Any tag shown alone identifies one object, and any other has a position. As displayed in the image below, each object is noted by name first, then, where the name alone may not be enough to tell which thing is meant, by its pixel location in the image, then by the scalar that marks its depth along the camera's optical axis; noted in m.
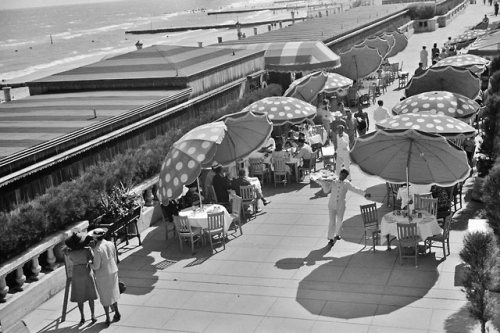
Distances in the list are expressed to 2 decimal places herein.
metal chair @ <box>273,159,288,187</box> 16.89
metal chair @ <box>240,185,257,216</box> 14.48
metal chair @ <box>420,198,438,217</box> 12.36
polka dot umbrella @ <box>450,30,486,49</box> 30.11
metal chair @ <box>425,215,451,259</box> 11.54
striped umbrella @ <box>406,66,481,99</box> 17.98
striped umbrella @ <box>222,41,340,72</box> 23.91
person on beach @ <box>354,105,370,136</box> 19.23
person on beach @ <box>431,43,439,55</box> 31.98
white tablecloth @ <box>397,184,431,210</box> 13.02
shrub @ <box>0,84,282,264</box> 11.06
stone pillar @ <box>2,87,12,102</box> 26.56
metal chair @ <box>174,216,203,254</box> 12.92
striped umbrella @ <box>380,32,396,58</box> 31.85
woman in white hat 10.03
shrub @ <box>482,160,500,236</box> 9.01
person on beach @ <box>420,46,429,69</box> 31.13
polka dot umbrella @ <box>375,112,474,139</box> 13.40
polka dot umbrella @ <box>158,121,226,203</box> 12.37
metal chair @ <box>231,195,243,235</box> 13.64
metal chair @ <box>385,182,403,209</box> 14.48
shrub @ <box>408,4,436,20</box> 53.97
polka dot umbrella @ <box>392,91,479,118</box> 15.64
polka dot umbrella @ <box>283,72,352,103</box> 20.28
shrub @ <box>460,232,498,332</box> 7.38
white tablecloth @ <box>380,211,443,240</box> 11.55
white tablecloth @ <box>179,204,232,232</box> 12.95
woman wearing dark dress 10.12
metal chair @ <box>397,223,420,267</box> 11.42
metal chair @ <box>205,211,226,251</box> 12.77
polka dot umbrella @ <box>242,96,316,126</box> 17.12
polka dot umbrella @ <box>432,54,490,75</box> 21.09
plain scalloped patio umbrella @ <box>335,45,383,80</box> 26.28
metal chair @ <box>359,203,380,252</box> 12.44
